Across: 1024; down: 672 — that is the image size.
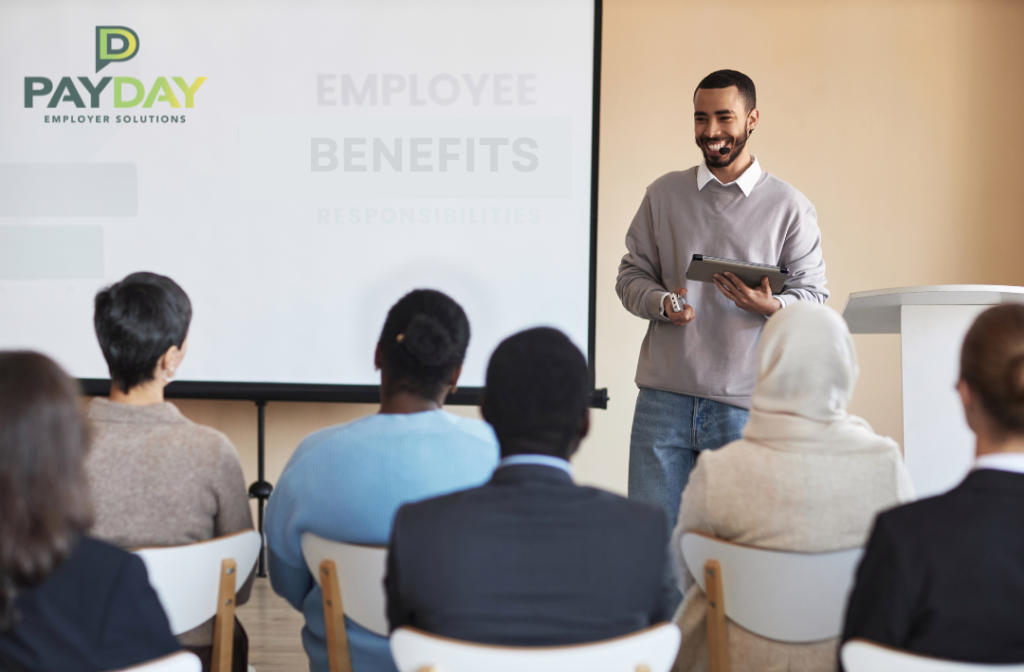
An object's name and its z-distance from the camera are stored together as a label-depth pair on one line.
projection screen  3.22
